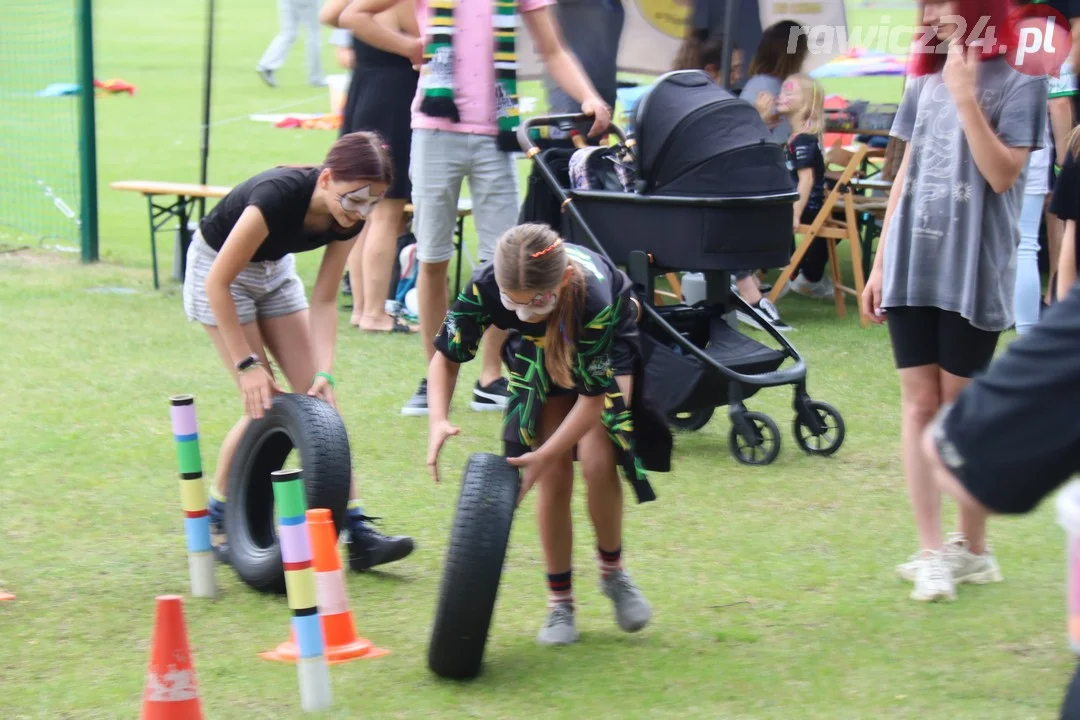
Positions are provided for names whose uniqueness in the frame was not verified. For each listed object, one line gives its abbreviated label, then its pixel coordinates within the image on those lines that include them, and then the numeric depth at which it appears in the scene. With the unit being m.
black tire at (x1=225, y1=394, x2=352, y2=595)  8.21
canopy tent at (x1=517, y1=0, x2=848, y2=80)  19.70
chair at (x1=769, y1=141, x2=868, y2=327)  16.83
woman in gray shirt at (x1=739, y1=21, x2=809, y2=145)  16.98
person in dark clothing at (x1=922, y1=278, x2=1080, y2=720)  3.41
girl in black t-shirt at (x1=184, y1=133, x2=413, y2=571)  8.57
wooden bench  18.06
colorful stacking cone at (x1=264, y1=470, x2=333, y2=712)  6.57
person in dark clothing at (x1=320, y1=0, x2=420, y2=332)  15.31
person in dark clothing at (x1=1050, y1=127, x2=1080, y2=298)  8.17
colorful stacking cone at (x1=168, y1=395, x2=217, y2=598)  8.30
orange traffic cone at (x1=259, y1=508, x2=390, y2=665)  7.46
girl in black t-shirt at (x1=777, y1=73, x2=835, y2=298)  17.03
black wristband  8.79
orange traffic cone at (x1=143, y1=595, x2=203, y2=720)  6.21
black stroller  11.27
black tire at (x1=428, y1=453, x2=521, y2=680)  6.80
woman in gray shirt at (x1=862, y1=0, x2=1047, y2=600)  7.71
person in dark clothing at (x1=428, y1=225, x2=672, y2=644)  6.97
